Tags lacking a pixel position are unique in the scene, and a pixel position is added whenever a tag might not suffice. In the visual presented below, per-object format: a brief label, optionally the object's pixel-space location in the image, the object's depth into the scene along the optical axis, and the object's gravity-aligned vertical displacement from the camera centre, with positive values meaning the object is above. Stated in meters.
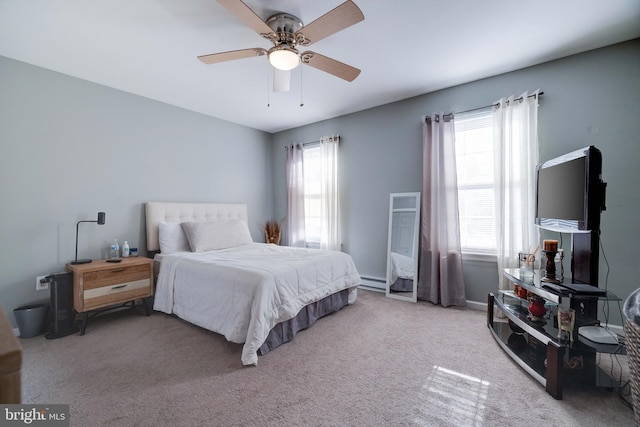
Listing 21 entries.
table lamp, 2.75 -0.15
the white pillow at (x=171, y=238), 3.29 -0.38
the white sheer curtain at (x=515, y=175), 2.73 +0.36
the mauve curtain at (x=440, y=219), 3.19 -0.12
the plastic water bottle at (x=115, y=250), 3.04 -0.49
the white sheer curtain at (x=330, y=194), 4.20 +0.22
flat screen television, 1.83 +0.13
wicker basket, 0.86 -0.45
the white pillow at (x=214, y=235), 3.38 -0.36
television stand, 1.64 -0.96
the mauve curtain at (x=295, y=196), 4.64 +0.21
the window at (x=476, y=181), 3.09 +0.33
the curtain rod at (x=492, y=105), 2.73 +1.16
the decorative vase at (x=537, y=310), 2.05 -0.77
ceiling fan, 1.66 +1.21
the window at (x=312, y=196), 4.52 +0.21
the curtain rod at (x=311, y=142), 4.48 +1.11
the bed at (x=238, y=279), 2.12 -0.66
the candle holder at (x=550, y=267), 2.09 -0.45
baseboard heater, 3.80 -1.08
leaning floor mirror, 3.47 -0.51
